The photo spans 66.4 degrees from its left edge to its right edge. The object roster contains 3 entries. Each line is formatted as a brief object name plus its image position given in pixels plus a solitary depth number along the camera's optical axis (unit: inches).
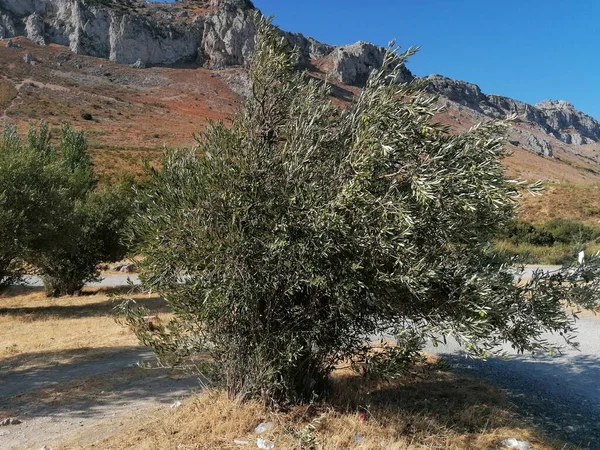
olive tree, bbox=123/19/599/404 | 222.5
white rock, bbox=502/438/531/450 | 255.2
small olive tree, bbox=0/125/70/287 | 612.1
